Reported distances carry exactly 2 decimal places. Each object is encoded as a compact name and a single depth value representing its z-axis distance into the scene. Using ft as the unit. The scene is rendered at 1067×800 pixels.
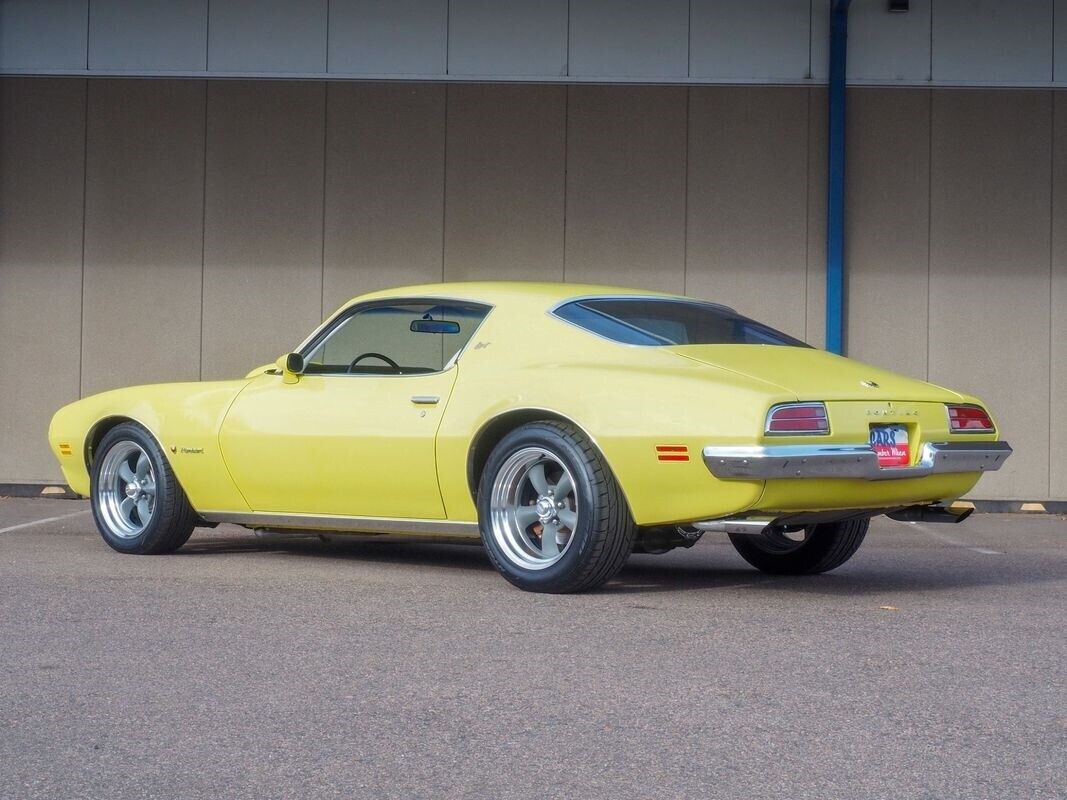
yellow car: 18.52
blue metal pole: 41.11
